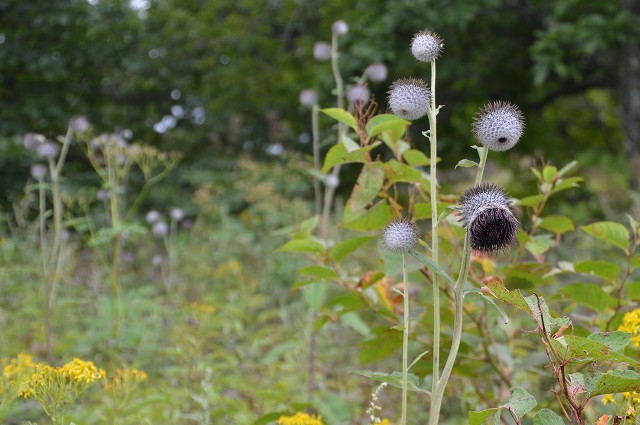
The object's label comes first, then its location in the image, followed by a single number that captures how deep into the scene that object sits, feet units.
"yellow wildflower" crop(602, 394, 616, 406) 4.90
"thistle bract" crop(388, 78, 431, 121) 4.06
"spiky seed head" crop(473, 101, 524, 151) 3.92
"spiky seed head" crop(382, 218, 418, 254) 4.24
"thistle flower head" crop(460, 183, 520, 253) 3.77
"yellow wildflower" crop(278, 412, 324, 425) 5.49
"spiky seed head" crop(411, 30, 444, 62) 4.16
